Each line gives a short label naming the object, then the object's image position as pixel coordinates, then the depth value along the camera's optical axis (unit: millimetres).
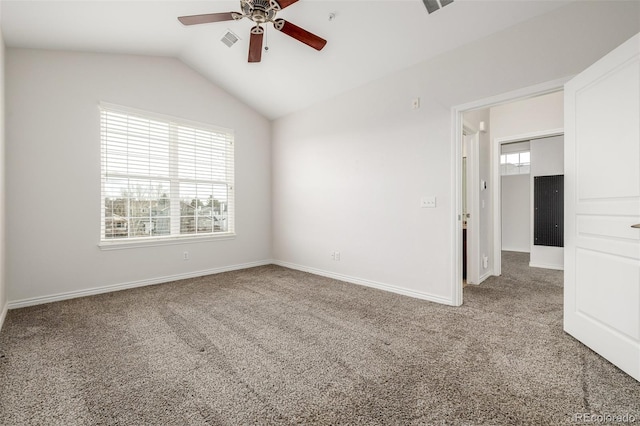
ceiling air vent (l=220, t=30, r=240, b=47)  3467
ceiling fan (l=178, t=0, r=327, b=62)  2274
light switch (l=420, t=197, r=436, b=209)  3193
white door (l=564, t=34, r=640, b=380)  1773
